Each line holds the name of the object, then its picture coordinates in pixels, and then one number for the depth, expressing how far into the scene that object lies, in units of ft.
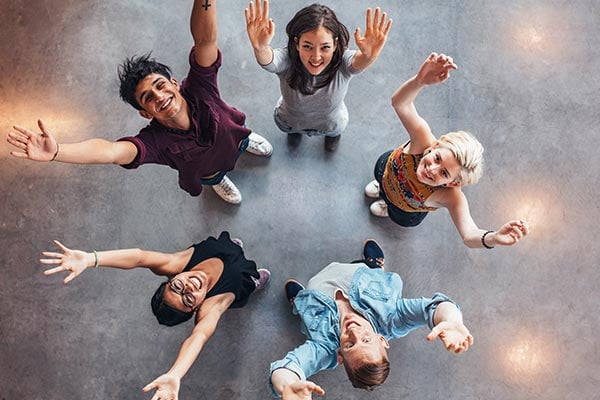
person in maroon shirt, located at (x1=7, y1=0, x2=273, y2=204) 8.53
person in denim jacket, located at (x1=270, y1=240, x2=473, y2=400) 8.86
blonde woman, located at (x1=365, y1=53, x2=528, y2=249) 9.11
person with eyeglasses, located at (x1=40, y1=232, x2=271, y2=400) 9.27
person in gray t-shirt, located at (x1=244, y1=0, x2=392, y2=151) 9.28
